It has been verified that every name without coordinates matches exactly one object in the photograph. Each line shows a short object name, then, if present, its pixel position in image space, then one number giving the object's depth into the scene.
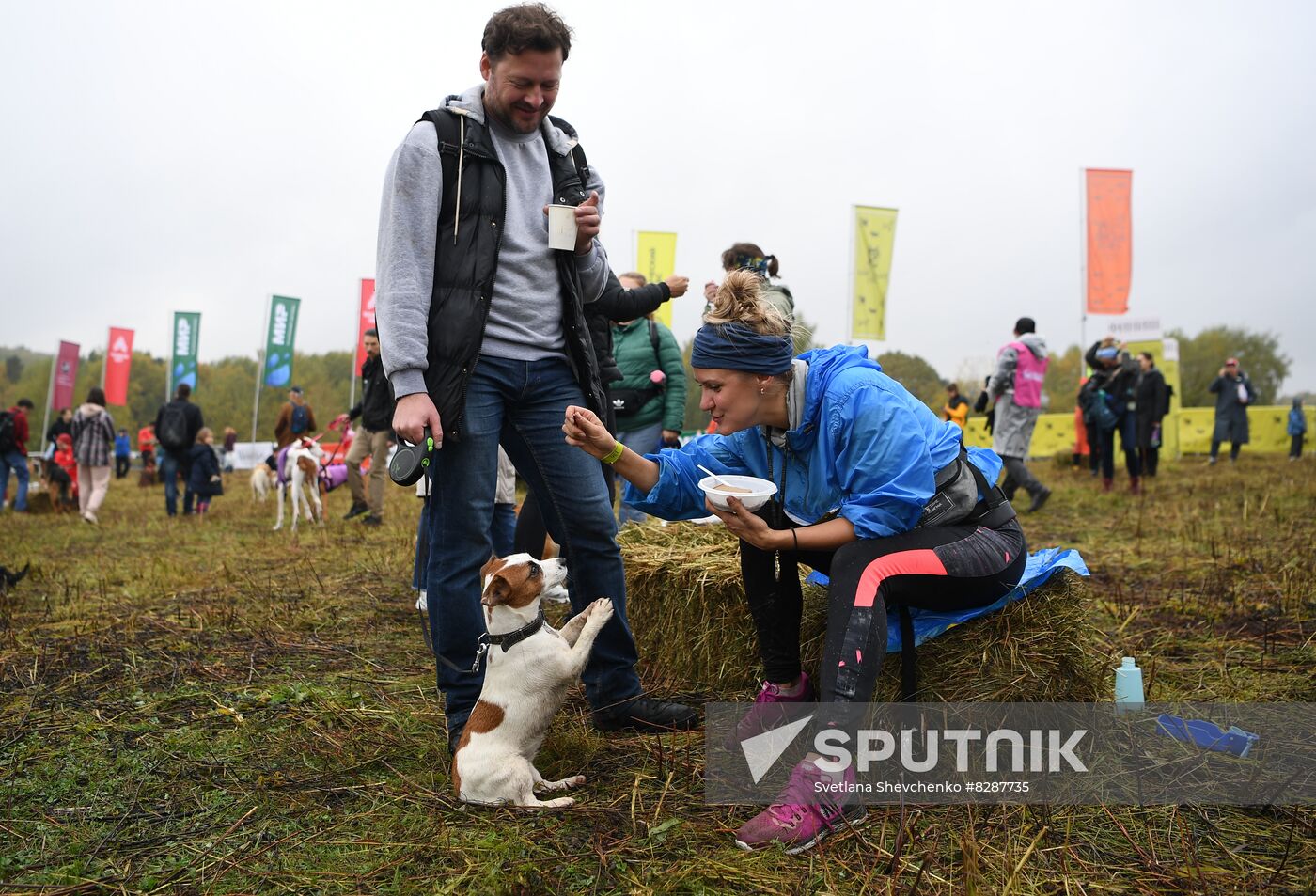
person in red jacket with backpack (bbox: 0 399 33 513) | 13.05
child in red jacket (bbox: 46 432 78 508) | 14.30
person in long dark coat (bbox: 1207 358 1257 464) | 15.49
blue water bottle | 2.87
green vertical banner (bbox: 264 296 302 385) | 28.47
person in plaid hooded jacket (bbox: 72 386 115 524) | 11.62
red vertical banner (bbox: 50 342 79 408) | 29.80
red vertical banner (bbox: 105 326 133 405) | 30.23
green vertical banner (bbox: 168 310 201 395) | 29.17
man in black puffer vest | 2.48
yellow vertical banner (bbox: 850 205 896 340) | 17.06
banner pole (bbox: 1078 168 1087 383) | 16.56
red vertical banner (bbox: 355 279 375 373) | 25.52
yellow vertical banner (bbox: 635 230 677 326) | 19.47
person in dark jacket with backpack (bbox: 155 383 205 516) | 11.71
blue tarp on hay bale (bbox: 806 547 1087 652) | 2.59
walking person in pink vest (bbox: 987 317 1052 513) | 8.46
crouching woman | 2.20
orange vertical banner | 16.70
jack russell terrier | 2.34
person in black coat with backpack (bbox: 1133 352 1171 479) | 11.20
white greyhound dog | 9.91
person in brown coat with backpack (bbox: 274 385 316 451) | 11.06
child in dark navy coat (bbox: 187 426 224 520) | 11.70
